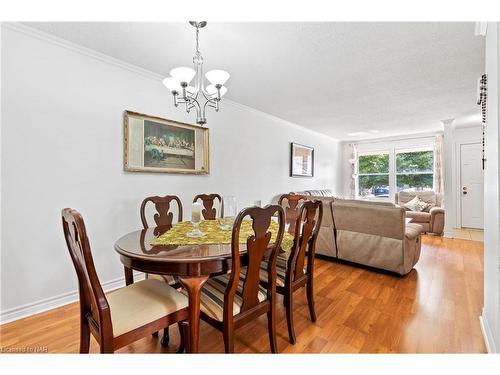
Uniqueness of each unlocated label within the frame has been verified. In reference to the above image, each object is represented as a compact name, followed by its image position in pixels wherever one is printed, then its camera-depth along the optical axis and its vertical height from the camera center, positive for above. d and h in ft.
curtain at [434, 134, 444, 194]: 18.56 +1.81
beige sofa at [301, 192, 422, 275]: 9.12 -1.93
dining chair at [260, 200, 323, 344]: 5.42 -1.93
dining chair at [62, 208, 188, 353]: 3.54 -2.04
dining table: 4.06 -1.28
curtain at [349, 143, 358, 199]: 23.27 +1.93
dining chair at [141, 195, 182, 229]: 7.55 -0.74
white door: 17.97 +0.27
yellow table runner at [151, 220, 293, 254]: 5.07 -1.13
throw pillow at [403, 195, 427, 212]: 17.67 -1.20
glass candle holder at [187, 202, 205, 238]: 5.67 -0.79
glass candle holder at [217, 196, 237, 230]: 6.98 -0.63
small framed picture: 17.01 +2.02
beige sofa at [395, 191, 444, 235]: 16.12 -1.86
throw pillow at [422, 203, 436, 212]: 17.51 -1.43
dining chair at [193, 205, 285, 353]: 4.17 -2.04
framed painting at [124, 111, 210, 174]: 8.46 +1.62
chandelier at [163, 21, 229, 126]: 5.66 +2.69
